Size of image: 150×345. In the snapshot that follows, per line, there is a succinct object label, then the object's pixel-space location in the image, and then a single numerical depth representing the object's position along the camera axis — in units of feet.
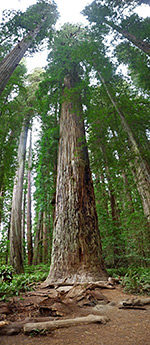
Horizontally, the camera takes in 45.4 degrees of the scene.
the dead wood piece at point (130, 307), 7.28
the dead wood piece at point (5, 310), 6.91
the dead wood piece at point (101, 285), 10.32
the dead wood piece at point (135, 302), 7.69
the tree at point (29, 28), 13.01
